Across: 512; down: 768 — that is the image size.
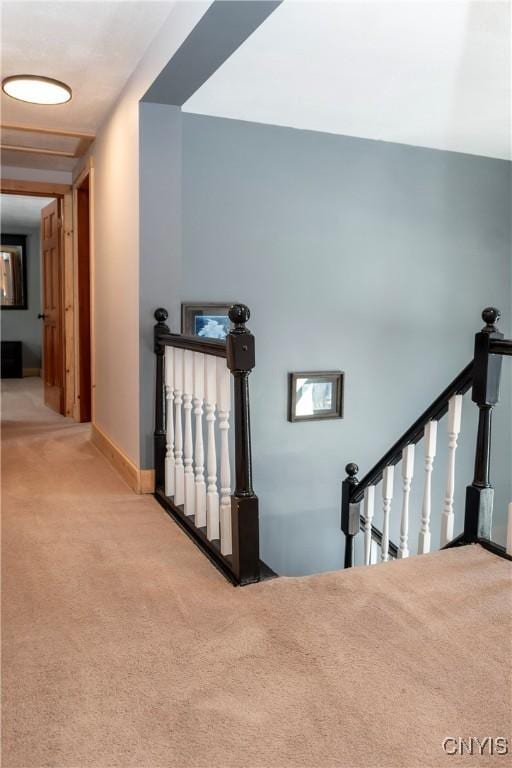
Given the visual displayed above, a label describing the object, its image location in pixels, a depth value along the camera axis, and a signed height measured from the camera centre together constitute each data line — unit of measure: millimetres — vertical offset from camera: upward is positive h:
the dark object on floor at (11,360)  9352 -808
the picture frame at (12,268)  9594 +560
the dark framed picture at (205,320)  4117 -82
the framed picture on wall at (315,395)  4398 -609
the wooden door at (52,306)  5809 -6
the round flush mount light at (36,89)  3389 +1177
